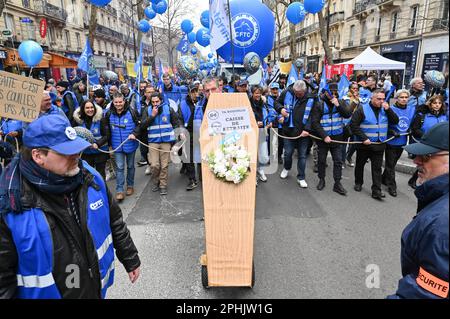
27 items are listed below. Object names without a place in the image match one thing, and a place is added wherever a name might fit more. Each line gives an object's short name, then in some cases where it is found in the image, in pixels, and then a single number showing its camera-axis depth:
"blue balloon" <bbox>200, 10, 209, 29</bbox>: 15.86
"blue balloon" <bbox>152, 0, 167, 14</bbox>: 16.20
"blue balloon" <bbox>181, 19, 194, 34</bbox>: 19.53
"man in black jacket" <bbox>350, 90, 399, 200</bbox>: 5.38
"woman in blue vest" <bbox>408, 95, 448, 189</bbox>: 5.21
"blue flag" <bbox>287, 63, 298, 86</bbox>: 7.91
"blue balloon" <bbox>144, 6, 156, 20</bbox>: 18.38
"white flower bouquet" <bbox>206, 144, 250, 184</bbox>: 3.00
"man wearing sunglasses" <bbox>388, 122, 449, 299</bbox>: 1.27
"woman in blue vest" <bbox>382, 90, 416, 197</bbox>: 5.47
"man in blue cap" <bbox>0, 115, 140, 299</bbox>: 1.58
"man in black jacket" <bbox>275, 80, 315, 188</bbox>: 5.90
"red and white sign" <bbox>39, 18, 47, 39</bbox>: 20.21
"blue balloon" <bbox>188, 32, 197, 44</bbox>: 21.94
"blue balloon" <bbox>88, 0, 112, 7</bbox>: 8.54
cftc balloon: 7.69
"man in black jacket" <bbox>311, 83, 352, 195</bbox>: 5.74
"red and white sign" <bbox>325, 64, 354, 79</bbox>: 14.02
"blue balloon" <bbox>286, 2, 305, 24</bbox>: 11.29
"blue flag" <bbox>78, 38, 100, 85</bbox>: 7.21
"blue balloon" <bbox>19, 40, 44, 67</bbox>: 8.11
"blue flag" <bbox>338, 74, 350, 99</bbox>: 7.94
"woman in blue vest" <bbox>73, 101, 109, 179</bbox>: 5.35
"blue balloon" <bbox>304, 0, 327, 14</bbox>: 9.91
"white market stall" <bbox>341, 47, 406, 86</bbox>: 13.93
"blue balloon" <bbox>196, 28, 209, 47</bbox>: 17.69
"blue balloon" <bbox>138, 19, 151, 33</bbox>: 18.07
